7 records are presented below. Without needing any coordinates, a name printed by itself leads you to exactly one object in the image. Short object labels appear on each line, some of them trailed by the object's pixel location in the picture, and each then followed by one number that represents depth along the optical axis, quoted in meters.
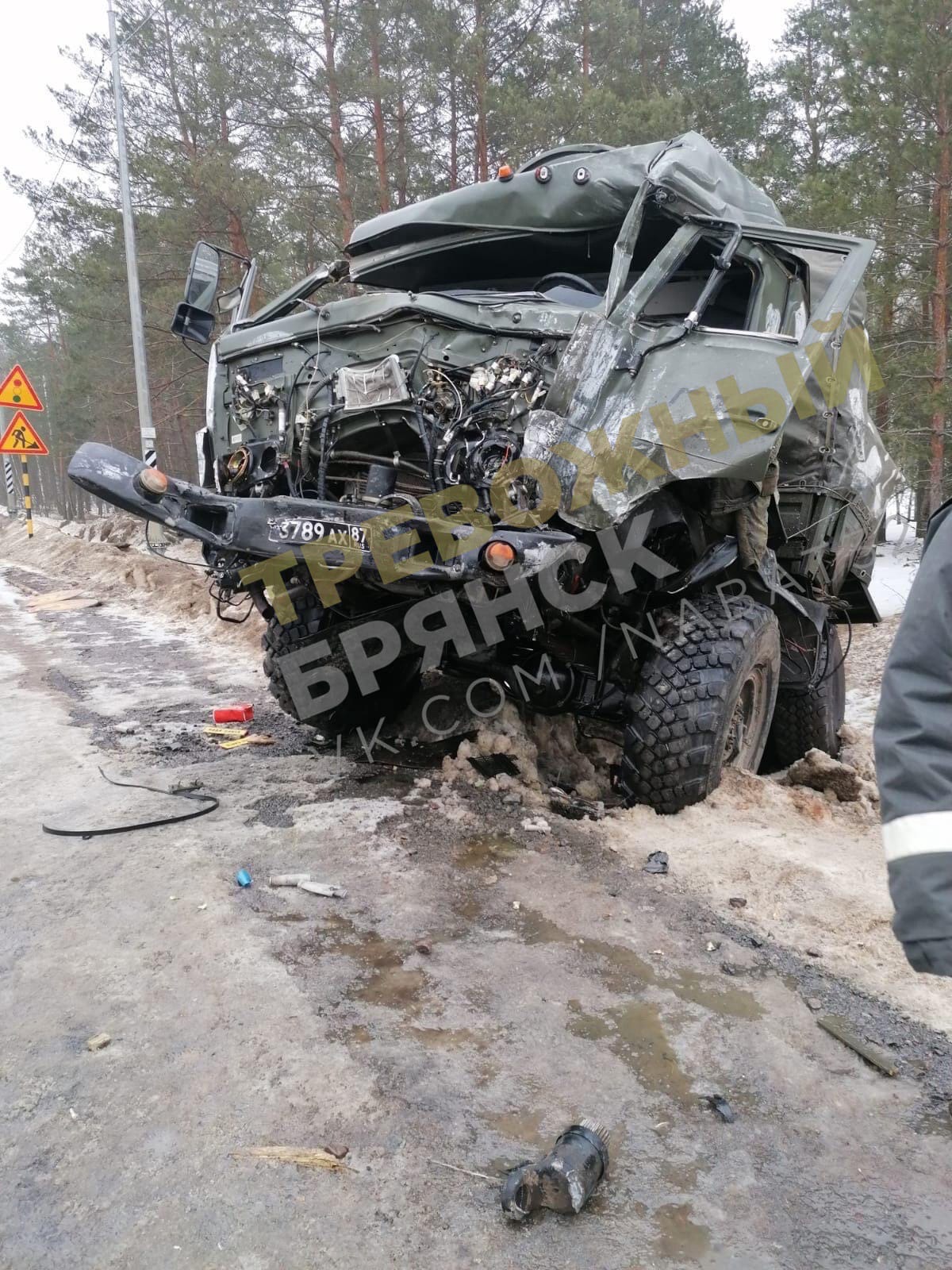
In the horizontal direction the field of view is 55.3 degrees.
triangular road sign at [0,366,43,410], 12.22
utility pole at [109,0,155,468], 11.77
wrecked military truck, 3.37
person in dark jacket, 1.39
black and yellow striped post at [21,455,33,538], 14.90
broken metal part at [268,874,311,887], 3.27
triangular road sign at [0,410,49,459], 12.95
